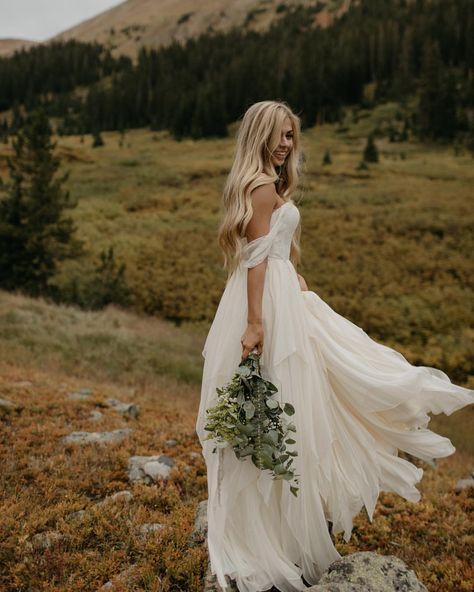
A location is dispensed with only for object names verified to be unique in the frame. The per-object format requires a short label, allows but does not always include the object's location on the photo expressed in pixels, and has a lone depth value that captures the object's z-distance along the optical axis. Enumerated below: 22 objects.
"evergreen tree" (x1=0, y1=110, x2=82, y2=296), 16.56
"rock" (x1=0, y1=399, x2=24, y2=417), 5.92
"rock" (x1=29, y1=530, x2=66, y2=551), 3.49
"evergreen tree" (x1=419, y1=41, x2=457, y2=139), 49.69
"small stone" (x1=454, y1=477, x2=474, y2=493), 5.19
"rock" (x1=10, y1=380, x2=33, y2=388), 7.05
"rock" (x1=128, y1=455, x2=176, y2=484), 4.71
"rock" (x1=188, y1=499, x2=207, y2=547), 3.62
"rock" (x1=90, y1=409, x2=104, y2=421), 6.27
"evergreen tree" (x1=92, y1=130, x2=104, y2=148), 58.32
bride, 2.82
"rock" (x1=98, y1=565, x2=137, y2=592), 3.07
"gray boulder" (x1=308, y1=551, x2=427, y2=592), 2.65
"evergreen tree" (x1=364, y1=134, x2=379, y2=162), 39.53
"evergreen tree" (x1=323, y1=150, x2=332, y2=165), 40.19
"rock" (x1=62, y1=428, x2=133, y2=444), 5.40
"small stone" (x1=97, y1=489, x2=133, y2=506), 4.14
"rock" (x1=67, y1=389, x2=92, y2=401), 6.88
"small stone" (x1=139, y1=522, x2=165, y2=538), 3.71
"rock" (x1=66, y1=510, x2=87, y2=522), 3.83
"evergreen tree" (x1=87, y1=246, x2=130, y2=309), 16.42
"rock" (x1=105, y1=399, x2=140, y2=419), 6.68
